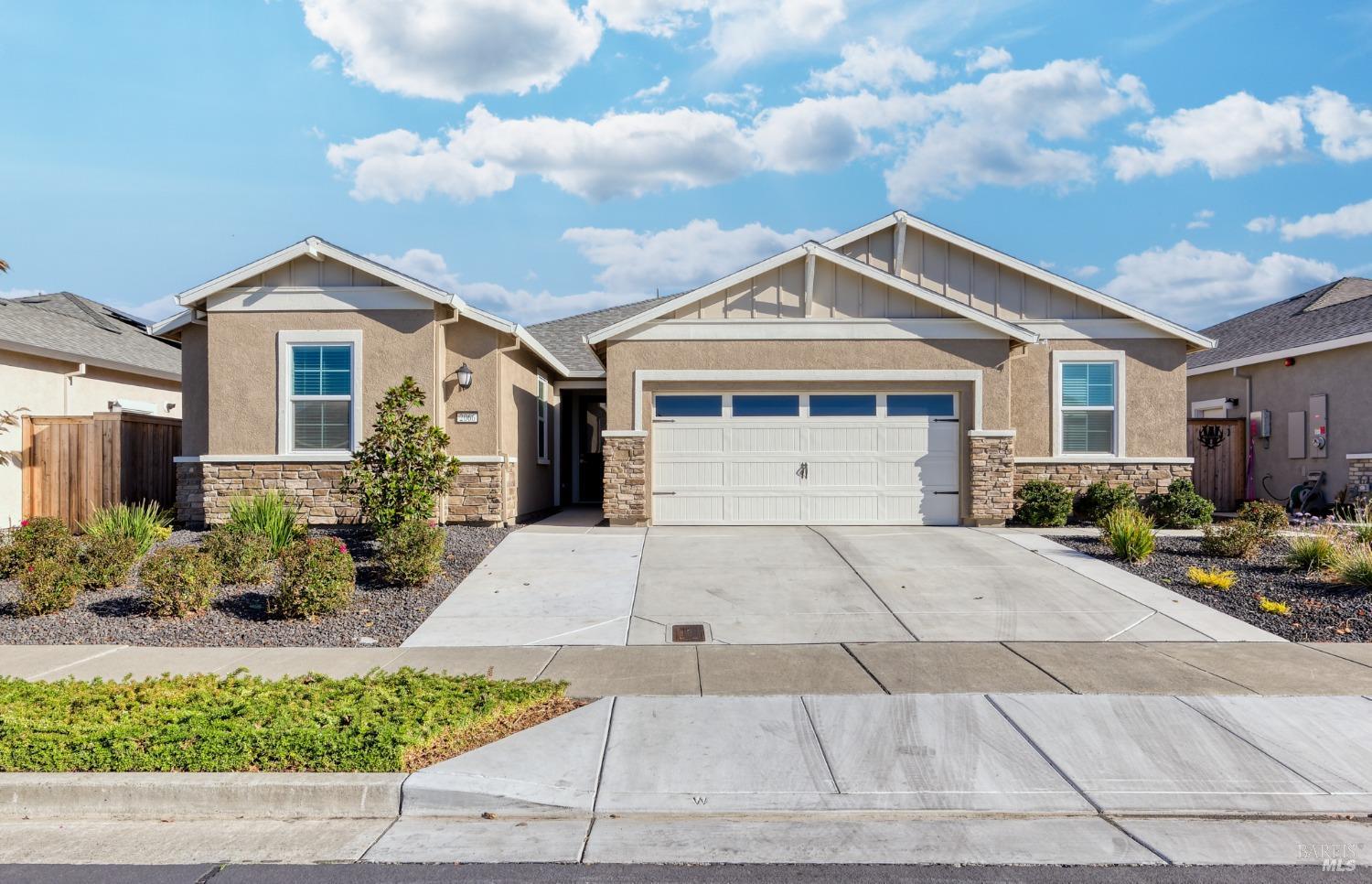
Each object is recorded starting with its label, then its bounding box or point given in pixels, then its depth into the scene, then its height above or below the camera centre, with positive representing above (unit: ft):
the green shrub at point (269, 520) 35.88 -3.31
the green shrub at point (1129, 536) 35.81 -3.87
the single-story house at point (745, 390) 44.27 +2.60
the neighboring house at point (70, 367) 48.04 +4.35
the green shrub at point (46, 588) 28.22 -4.73
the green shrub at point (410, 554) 31.71 -4.08
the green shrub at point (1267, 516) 39.55 -3.38
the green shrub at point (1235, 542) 36.37 -4.11
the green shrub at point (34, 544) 32.19 -3.85
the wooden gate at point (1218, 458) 61.46 -1.22
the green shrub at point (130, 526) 35.42 -3.56
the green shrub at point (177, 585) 27.86 -4.53
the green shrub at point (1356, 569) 30.78 -4.42
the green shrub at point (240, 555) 31.83 -4.16
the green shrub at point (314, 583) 27.81 -4.50
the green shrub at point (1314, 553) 33.14 -4.17
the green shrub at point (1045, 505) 46.44 -3.33
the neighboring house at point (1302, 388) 53.62 +3.53
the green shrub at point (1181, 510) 45.98 -3.57
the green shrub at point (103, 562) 31.12 -4.32
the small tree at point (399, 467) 36.50 -1.13
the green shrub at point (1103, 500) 47.09 -3.09
